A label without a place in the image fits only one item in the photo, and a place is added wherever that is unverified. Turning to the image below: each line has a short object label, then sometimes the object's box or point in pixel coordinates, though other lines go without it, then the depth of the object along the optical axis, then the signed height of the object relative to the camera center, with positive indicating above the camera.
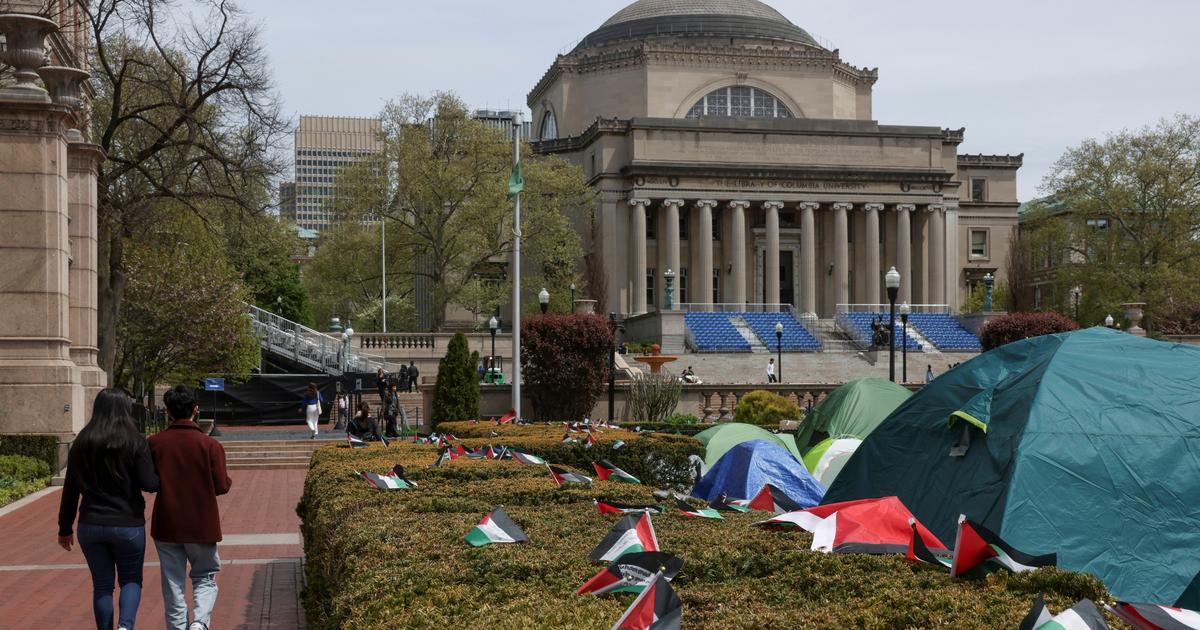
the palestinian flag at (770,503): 11.70 -1.72
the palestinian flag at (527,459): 14.48 -1.62
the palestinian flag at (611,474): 13.02 -1.64
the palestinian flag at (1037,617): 4.72 -1.11
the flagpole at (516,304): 31.06 +0.36
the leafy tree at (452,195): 61.59 +6.04
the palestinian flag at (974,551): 5.87 -1.08
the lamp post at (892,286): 31.14 +0.77
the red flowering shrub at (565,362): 37.00 -1.28
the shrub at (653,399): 37.59 -2.38
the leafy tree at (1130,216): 64.56 +5.16
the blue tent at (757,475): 16.75 -2.10
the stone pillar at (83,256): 25.84 +1.33
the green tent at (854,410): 21.88 -1.62
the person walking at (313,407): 34.03 -2.38
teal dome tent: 10.13 -1.20
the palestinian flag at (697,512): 8.91 -1.39
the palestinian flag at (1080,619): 4.65 -1.11
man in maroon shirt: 8.81 -1.36
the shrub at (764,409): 31.84 -2.32
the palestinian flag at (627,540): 6.81 -1.21
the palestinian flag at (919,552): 6.41 -1.19
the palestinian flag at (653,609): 5.00 -1.15
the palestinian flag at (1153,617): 4.97 -1.18
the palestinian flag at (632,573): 6.02 -1.22
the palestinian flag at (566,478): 11.15 -1.42
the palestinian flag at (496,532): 7.46 -1.26
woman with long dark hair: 8.68 -1.19
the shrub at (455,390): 32.12 -1.78
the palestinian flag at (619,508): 8.91 -1.34
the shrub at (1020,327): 46.47 -0.38
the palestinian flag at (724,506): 10.16 -1.55
